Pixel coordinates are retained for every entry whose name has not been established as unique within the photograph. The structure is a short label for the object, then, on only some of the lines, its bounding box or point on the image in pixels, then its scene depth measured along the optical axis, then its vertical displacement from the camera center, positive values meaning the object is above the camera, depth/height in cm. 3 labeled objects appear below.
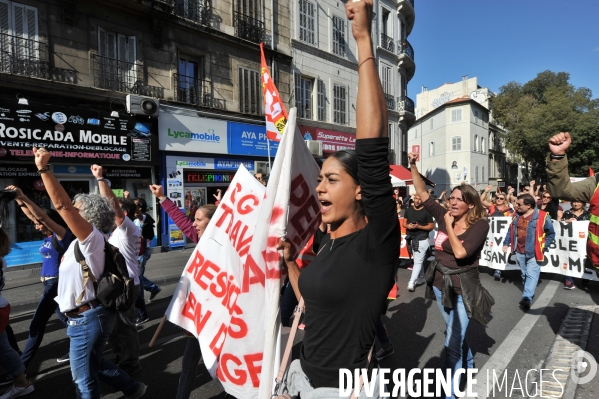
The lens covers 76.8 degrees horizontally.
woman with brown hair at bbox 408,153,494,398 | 313 -74
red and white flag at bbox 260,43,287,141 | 700 +140
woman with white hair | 261 -84
